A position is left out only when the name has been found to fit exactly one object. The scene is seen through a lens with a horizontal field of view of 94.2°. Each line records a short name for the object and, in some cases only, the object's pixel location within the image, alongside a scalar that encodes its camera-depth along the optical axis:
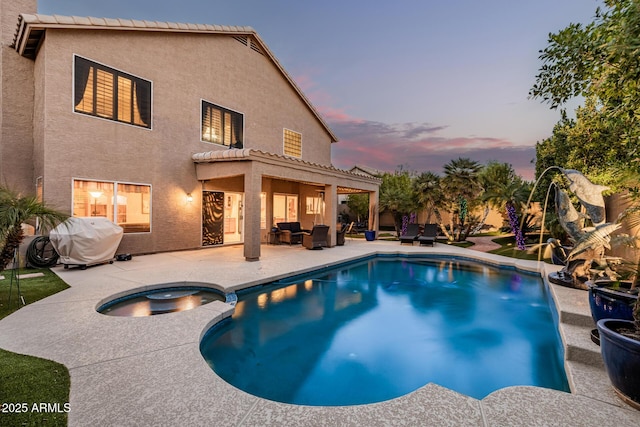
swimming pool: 4.02
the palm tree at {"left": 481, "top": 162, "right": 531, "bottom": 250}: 13.66
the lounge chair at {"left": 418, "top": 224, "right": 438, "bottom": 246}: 15.31
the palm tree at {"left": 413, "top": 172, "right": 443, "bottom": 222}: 17.09
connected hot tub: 5.82
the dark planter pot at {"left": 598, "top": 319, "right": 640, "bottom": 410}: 2.58
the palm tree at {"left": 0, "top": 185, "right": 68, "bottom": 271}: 4.45
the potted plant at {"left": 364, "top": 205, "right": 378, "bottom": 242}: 17.80
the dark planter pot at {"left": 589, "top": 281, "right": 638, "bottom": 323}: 3.55
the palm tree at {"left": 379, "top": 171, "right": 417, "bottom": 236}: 18.80
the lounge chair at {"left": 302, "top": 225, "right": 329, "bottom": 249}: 13.60
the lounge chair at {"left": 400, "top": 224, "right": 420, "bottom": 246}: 16.08
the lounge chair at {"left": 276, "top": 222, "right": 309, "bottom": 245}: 15.12
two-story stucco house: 9.06
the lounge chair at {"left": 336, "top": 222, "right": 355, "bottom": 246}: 15.33
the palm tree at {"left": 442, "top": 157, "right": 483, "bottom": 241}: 15.88
